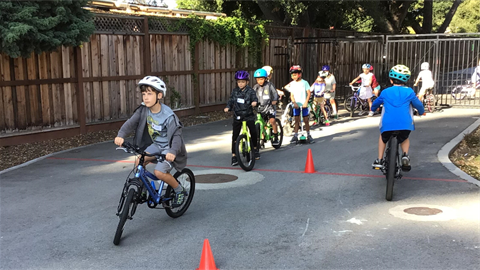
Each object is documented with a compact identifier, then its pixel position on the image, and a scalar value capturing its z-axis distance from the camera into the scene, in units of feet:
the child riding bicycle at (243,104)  30.07
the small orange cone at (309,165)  28.44
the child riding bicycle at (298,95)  37.83
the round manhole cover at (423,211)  20.22
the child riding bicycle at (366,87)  54.80
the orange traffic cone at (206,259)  14.14
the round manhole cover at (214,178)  26.61
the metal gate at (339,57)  70.95
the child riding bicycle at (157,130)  18.44
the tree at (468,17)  181.96
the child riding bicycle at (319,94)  48.52
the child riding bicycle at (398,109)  23.00
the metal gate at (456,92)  63.41
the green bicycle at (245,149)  28.84
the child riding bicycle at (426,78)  54.90
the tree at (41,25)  31.27
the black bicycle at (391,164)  21.80
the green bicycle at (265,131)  34.04
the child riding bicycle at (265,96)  34.22
